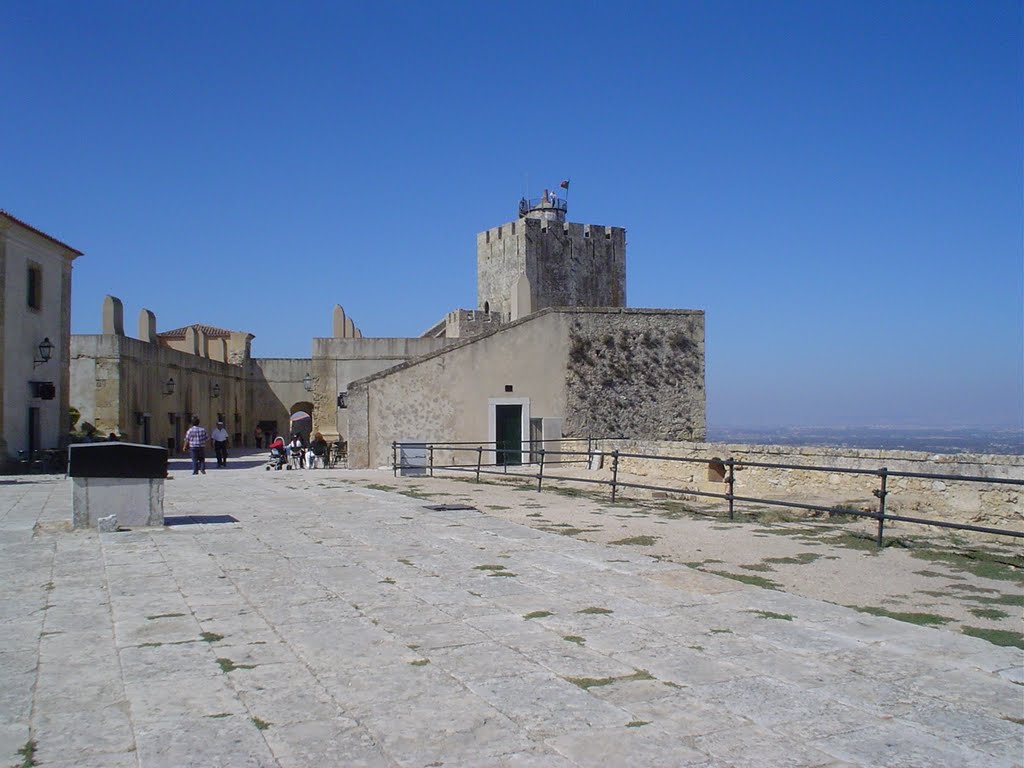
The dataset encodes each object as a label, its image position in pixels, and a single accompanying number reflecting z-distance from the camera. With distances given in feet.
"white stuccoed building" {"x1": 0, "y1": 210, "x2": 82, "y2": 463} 75.25
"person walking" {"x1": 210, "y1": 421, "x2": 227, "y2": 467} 83.05
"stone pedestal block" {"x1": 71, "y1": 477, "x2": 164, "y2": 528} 33.47
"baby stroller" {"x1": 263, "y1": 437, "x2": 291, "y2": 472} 80.69
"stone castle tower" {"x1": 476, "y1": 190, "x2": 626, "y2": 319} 166.50
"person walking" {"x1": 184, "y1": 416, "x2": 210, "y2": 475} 72.49
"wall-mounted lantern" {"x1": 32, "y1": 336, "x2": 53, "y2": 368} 79.56
